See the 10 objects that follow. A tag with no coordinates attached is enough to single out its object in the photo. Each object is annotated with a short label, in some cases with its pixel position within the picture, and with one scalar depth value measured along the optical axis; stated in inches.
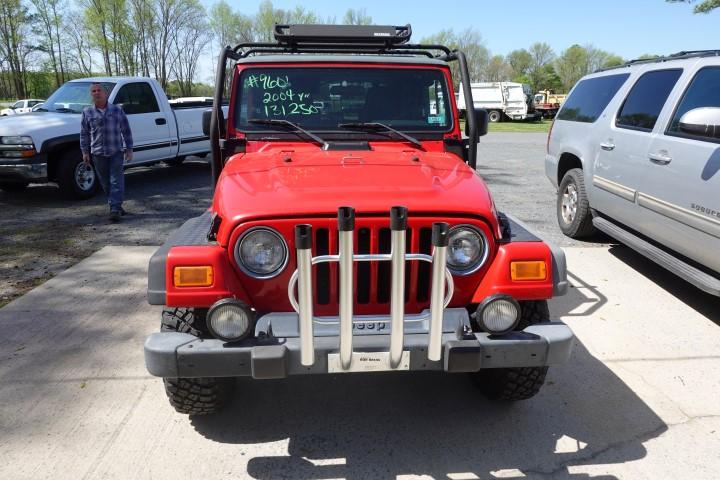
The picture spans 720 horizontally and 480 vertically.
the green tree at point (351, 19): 2240.4
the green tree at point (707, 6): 879.1
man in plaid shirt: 283.6
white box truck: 1432.1
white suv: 161.5
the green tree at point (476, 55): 2650.1
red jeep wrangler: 91.8
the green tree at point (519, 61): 2898.6
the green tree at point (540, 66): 2765.7
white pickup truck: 323.0
